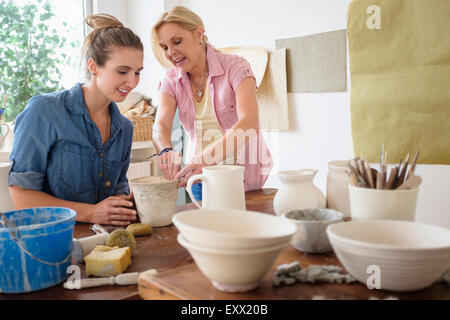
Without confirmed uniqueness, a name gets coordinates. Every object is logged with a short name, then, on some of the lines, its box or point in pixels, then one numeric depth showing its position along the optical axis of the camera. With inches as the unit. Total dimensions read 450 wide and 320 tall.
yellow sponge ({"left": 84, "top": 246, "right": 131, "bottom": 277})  32.7
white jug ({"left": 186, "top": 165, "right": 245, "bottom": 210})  43.2
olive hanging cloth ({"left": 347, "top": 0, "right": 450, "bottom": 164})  70.5
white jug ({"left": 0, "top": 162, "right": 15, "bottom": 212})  40.9
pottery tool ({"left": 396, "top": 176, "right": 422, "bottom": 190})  33.6
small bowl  33.0
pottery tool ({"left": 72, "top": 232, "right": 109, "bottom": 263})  36.2
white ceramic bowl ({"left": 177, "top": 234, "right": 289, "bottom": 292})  25.0
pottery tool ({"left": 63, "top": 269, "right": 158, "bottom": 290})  31.0
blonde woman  69.6
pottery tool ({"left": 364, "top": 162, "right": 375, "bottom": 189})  33.9
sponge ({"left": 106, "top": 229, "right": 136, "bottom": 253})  37.4
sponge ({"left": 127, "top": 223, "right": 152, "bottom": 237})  43.3
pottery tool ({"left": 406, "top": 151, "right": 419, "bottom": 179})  34.4
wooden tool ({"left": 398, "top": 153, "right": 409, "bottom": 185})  34.1
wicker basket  120.0
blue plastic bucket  29.7
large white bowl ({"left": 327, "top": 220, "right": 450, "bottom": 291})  24.8
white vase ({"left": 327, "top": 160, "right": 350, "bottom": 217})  43.9
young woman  52.8
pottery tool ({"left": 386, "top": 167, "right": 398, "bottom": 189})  33.6
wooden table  26.5
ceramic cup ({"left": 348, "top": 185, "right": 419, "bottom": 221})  32.2
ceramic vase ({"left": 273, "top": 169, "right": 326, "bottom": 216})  40.4
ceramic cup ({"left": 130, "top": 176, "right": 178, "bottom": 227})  45.6
